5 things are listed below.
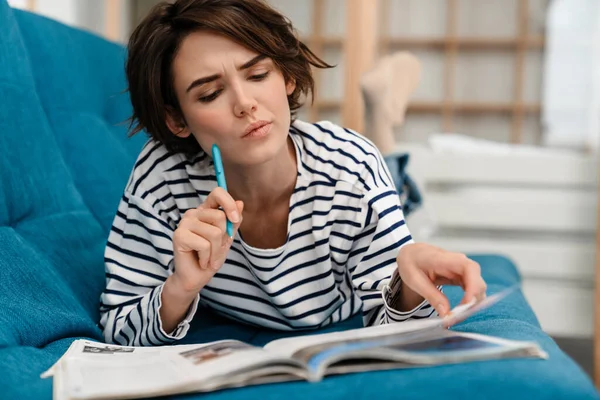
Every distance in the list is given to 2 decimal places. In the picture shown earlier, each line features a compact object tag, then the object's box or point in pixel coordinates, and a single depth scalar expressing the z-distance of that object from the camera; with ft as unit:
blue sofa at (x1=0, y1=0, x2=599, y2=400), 2.24
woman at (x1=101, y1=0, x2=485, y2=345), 3.58
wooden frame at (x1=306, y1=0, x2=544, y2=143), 8.49
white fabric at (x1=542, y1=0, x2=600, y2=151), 8.52
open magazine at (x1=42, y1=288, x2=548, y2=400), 2.30
